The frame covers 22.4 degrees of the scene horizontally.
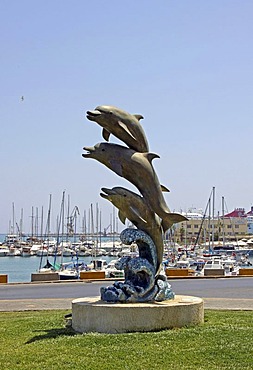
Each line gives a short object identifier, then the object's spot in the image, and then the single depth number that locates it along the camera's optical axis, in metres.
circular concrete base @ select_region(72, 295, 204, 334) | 13.59
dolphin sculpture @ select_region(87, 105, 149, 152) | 15.55
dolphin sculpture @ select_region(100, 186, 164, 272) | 15.48
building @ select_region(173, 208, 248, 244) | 126.53
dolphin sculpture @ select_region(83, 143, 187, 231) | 15.57
